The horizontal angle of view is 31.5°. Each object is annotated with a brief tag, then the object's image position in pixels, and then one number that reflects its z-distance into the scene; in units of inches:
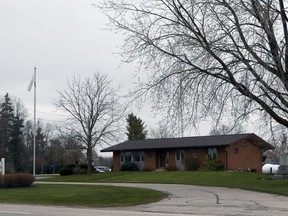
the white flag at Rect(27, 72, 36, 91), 1967.3
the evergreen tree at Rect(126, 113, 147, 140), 3654.0
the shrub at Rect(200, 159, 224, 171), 2098.9
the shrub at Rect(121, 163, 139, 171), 2421.3
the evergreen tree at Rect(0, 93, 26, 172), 3544.0
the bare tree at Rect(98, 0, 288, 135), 936.9
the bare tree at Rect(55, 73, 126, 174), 2309.7
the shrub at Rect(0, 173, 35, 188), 1366.9
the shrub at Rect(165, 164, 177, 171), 2269.4
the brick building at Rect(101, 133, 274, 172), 2196.1
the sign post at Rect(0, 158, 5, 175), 1586.6
